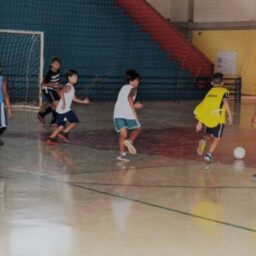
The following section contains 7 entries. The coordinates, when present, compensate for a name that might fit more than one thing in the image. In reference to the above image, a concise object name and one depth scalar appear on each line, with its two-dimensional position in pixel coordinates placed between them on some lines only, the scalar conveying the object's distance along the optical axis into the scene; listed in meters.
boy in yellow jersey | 9.76
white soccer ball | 10.38
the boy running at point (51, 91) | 14.71
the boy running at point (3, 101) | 10.50
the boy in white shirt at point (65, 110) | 11.49
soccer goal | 21.55
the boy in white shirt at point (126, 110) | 9.91
